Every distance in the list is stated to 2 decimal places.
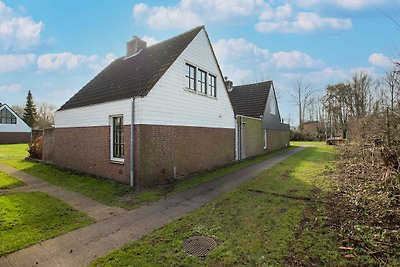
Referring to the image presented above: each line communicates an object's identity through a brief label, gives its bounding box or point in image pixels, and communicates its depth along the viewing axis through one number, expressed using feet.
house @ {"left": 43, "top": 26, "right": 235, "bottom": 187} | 31.53
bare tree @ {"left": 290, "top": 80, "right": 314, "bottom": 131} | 177.17
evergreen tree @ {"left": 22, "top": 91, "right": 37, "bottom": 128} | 164.91
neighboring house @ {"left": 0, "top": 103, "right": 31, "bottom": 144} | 127.13
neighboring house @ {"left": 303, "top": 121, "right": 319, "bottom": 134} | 169.27
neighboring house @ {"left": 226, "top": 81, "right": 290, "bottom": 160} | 59.21
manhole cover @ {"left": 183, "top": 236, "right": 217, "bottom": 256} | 15.08
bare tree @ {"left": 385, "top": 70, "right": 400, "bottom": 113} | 31.19
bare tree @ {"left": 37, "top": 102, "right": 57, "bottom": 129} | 186.24
